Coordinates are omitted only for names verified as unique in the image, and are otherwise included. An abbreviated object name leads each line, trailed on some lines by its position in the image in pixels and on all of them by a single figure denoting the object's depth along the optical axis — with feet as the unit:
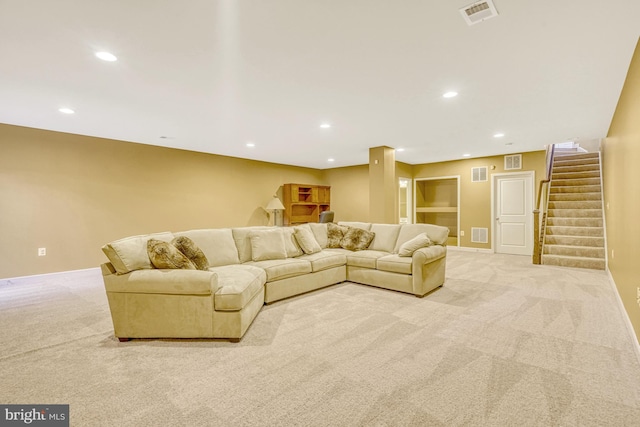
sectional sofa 8.10
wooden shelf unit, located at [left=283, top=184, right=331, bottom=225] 26.71
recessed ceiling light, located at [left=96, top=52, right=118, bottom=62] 7.79
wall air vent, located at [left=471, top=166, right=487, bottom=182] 24.18
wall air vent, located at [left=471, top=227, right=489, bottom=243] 24.07
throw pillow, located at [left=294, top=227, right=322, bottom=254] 14.12
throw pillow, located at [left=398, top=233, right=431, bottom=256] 12.75
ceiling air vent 5.90
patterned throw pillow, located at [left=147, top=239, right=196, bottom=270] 8.50
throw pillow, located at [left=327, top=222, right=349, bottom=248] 15.88
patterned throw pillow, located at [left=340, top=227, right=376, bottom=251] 15.18
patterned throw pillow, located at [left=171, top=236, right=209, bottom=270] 9.61
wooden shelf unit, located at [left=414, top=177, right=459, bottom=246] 27.66
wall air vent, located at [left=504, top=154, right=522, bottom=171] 22.56
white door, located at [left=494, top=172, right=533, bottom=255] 22.39
